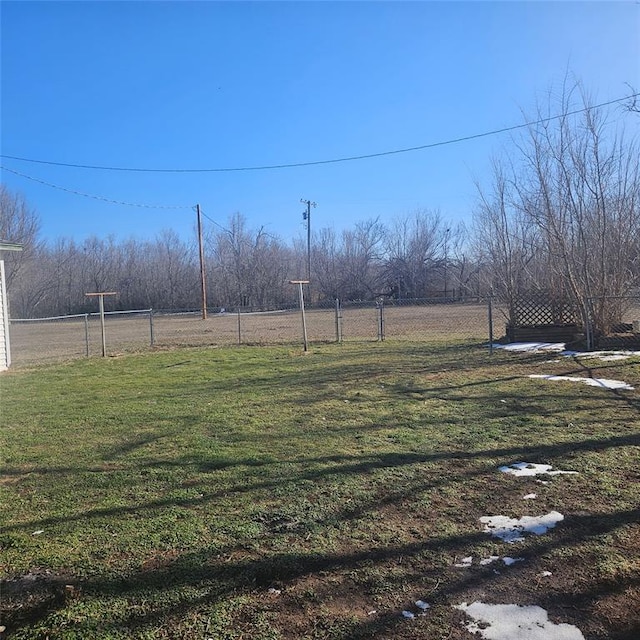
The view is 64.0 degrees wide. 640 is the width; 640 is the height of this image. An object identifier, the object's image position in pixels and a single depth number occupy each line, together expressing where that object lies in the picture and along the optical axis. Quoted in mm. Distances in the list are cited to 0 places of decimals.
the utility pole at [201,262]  32944
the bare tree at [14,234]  40500
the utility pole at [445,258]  55538
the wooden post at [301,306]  13227
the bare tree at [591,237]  11094
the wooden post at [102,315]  13328
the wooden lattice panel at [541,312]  13078
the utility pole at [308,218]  52669
